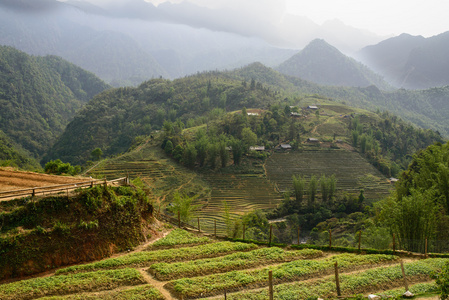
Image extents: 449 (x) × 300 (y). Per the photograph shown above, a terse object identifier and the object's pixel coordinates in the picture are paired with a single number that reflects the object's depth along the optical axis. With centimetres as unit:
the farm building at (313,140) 8119
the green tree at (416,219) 2377
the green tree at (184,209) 3177
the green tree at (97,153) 6581
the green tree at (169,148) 6960
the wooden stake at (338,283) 1423
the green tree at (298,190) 5597
